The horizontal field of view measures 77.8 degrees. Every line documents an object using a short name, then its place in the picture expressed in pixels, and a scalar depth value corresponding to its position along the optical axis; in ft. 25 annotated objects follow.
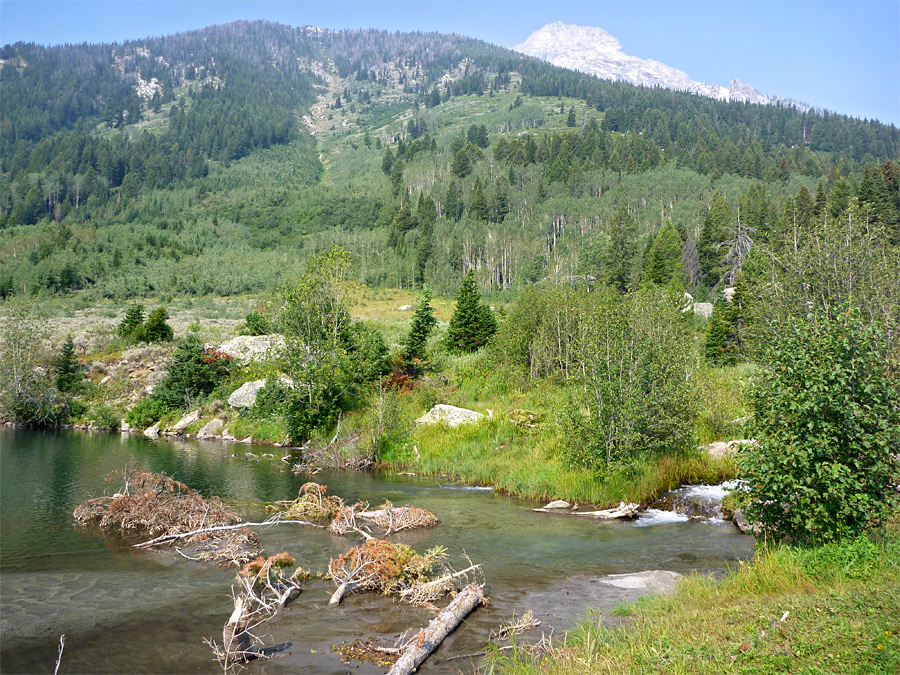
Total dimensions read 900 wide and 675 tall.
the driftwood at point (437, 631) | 26.07
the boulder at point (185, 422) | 123.24
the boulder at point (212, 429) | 120.06
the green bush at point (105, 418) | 129.90
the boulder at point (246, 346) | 138.00
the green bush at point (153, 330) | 157.17
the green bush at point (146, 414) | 129.18
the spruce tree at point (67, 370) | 140.26
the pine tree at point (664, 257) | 219.82
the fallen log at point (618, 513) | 56.88
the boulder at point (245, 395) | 118.52
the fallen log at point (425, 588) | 35.09
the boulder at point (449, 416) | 89.03
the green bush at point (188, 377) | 128.77
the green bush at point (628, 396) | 63.72
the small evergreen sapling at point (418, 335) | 116.88
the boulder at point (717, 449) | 67.89
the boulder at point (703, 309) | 199.82
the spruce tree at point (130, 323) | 161.58
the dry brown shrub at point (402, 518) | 50.93
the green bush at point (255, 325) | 141.82
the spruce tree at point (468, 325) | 129.39
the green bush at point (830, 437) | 30.83
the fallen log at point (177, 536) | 46.65
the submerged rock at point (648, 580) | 35.83
